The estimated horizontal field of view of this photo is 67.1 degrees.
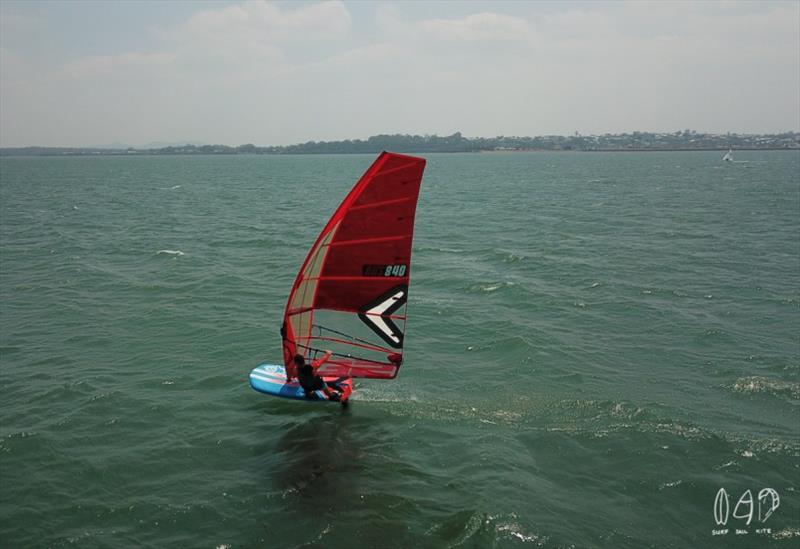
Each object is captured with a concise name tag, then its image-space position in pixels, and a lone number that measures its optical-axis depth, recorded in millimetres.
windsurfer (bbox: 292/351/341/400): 12852
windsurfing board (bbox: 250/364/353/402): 13367
